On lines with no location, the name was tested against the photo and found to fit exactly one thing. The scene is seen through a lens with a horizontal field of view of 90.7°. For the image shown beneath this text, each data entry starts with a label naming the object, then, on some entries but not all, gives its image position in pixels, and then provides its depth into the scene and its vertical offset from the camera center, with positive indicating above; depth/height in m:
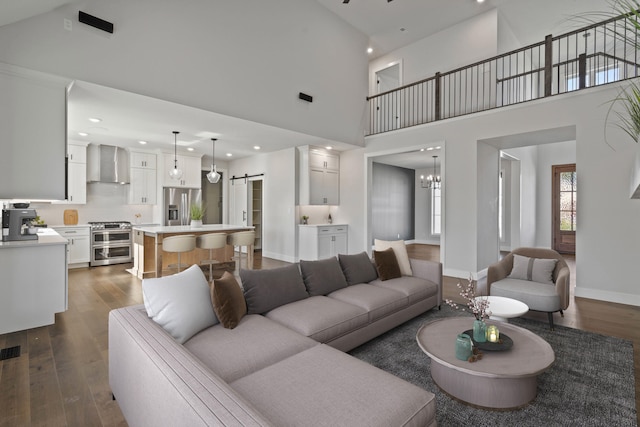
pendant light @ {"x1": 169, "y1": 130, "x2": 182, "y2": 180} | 6.07 +1.36
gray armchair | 3.39 -0.85
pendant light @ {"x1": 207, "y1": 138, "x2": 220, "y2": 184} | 6.44 +0.75
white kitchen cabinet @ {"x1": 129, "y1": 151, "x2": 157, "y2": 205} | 7.45 +0.79
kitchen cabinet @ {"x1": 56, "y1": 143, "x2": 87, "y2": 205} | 6.57 +0.76
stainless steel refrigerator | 7.80 +0.23
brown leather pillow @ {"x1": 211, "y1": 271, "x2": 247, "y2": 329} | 2.29 -0.67
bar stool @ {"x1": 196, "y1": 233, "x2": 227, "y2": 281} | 5.45 -0.50
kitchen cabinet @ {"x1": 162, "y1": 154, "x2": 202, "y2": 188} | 7.72 +1.03
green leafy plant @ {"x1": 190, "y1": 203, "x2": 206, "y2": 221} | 6.50 -0.05
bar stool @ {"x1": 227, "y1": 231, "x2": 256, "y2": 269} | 5.89 -0.50
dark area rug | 1.98 -1.26
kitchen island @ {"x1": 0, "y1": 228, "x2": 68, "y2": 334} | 3.27 -0.77
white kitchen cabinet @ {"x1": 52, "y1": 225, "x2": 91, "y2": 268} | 6.30 -0.65
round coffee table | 1.97 -0.98
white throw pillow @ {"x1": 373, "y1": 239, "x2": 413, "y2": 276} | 4.00 -0.50
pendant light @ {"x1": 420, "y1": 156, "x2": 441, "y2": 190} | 9.99 +1.05
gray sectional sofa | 1.31 -0.85
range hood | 6.96 +1.07
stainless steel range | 6.60 -0.68
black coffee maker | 3.52 -0.15
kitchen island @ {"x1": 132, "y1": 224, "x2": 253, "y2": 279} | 5.32 -0.75
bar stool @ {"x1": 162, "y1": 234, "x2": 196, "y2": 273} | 5.10 -0.52
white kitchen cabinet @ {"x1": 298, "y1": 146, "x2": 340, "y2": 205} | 7.23 +0.85
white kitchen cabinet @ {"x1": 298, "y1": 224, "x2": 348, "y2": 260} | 7.06 -0.66
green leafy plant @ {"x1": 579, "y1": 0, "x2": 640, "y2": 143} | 4.22 +1.49
